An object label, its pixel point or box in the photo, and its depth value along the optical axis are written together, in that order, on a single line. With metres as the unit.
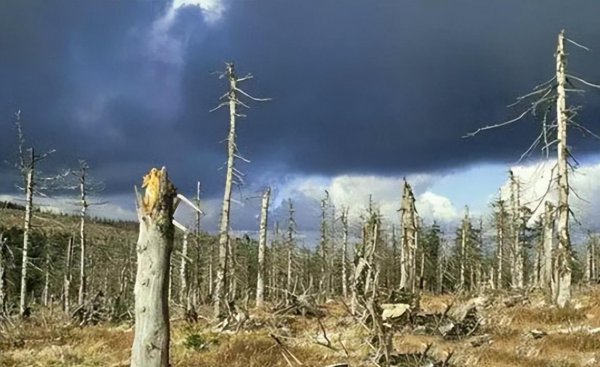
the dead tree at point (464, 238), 65.54
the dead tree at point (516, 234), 54.28
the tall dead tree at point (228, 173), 25.02
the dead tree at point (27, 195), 32.16
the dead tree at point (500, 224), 61.47
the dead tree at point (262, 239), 38.22
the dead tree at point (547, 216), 22.31
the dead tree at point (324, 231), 68.33
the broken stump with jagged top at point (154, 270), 8.43
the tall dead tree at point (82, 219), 37.88
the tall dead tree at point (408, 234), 31.42
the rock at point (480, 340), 16.84
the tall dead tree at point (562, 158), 20.30
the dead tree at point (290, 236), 65.38
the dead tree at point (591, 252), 75.56
